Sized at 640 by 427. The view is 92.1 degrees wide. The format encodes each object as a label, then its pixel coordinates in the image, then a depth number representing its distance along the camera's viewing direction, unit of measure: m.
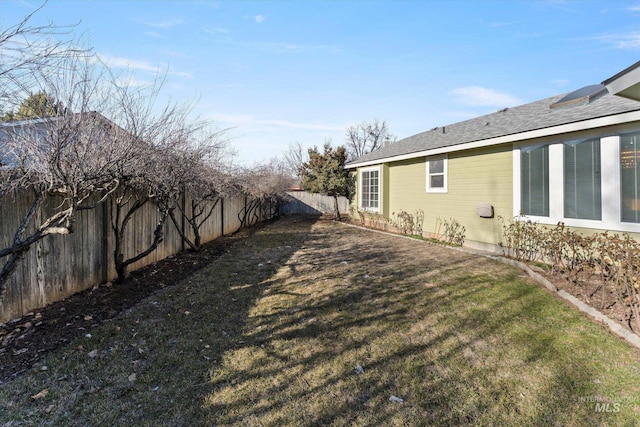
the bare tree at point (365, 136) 43.88
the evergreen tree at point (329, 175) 16.92
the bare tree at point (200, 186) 6.73
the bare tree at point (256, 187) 12.77
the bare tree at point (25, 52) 2.48
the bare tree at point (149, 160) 4.55
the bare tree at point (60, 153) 3.25
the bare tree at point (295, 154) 47.31
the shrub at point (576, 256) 3.58
